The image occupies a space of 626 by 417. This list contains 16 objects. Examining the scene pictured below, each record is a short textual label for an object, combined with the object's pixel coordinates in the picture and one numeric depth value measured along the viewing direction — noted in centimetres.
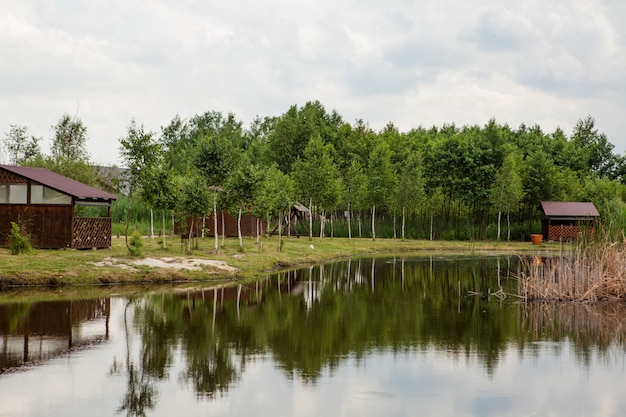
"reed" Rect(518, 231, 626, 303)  2305
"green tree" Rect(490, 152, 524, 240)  6166
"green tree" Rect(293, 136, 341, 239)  5919
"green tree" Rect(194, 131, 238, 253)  3875
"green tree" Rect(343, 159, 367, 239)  6384
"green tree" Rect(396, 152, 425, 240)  6200
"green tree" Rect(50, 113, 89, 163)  6819
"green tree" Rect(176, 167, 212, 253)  3441
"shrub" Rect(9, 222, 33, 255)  2950
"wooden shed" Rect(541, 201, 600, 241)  6007
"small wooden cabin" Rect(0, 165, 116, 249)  3225
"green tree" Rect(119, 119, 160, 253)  3425
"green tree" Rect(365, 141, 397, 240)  6388
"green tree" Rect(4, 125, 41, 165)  6319
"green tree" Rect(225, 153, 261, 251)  3756
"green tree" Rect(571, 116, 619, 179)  8831
